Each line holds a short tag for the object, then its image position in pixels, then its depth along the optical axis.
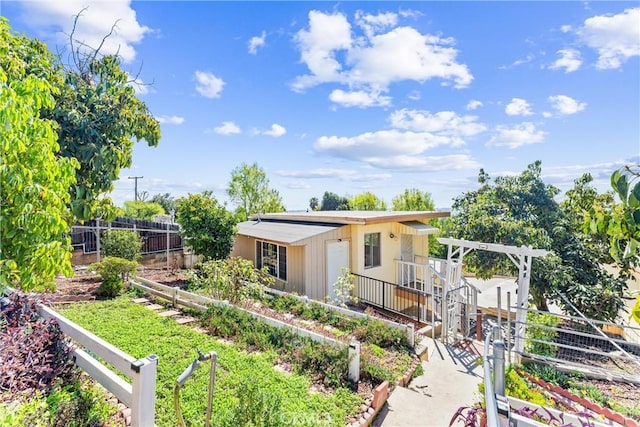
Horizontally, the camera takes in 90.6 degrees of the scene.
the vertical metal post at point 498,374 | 1.91
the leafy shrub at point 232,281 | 8.66
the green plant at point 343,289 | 10.31
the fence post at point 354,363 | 5.34
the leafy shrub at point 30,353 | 3.54
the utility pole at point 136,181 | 33.59
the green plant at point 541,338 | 7.07
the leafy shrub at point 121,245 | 13.29
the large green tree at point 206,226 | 12.81
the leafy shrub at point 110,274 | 9.71
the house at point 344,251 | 10.91
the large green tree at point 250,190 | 29.69
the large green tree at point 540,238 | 9.55
